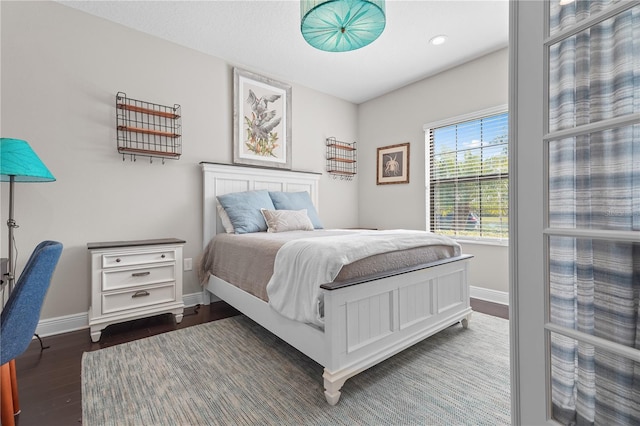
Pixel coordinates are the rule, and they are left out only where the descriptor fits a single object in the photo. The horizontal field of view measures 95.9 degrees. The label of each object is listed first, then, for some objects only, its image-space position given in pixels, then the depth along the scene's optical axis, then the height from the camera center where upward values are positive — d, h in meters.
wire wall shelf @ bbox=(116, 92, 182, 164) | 2.71 +0.84
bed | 1.52 -0.67
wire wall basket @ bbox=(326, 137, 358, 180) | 4.44 +0.86
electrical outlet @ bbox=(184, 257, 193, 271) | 3.08 -0.54
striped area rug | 1.41 -0.98
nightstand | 2.28 -0.56
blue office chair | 0.99 -0.32
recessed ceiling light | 2.95 +1.80
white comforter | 1.58 -0.30
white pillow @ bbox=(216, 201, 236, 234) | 3.02 -0.07
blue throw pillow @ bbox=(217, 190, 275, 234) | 2.95 +0.04
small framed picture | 4.09 +0.73
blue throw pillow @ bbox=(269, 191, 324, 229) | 3.39 +0.14
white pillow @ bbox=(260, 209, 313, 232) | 2.96 -0.07
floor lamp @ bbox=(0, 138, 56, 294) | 1.74 +0.32
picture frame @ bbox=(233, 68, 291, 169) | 3.45 +1.17
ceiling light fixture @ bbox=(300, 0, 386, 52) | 1.86 +1.33
